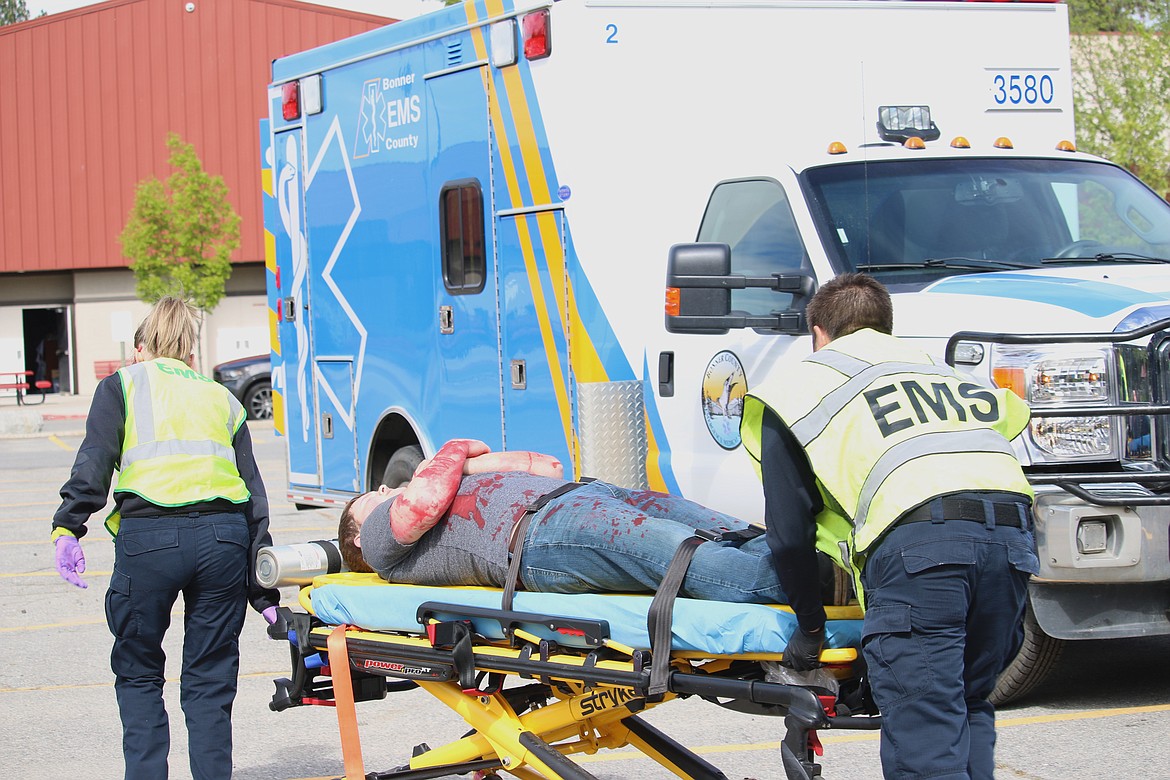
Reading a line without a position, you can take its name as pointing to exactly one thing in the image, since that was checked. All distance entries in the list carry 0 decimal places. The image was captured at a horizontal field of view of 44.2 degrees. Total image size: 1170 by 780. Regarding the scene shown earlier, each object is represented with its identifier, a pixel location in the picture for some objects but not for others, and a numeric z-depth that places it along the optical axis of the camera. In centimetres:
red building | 3656
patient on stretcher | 411
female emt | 476
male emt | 351
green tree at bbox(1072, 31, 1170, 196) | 2053
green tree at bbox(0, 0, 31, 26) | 6994
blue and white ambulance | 542
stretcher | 381
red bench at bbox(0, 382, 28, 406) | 3076
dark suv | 2547
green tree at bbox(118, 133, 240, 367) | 3344
